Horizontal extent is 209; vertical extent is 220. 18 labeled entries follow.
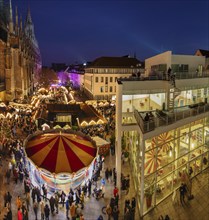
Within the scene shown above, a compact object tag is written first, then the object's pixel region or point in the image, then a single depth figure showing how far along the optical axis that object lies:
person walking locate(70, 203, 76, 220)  10.36
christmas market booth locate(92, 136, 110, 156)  16.44
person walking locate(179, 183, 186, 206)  11.91
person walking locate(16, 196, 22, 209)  10.47
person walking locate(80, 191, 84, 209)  11.24
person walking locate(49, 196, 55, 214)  10.73
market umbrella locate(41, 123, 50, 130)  19.57
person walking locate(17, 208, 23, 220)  9.73
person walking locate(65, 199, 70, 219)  10.70
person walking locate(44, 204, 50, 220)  10.05
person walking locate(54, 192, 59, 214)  10.99
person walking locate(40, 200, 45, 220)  10.17
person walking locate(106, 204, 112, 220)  10.31
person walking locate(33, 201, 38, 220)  10.33
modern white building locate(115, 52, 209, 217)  11.03
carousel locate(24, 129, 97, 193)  11.39
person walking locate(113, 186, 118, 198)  11.75
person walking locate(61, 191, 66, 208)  11.30
